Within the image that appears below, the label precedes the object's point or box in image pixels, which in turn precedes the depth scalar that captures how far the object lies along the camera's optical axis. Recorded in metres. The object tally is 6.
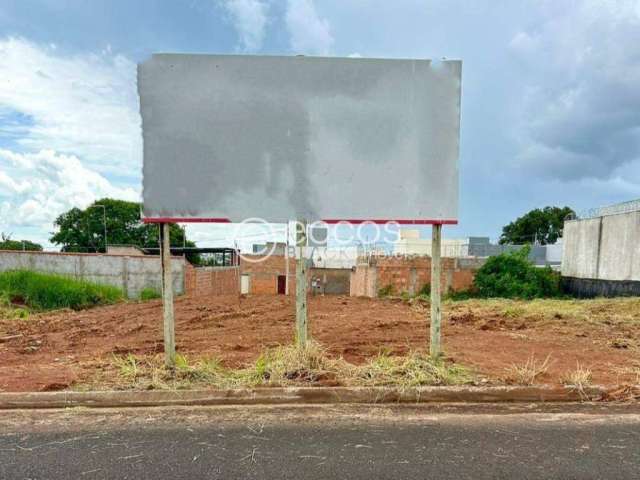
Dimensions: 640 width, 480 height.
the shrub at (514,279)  19.53
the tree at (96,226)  53.69
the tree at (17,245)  43.50
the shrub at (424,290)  20.30
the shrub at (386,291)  20.31
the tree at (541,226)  58.88
